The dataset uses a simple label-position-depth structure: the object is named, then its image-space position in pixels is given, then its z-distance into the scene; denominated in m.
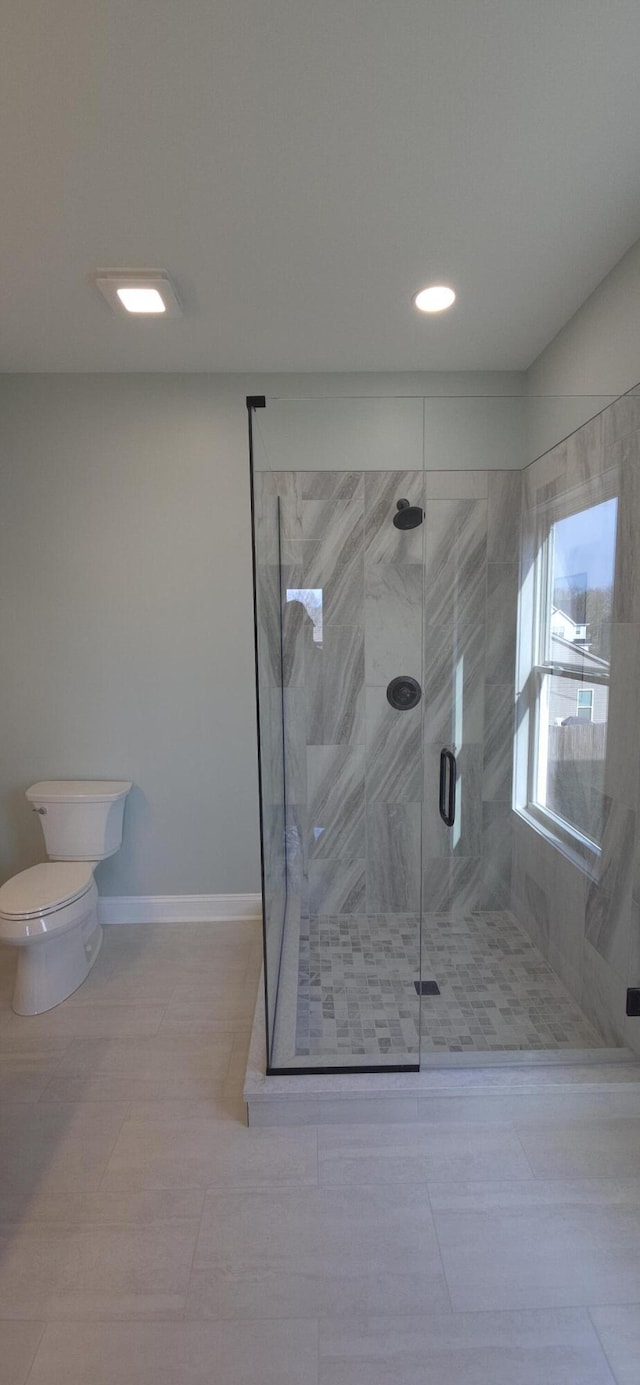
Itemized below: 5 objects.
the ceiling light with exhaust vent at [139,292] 1.84
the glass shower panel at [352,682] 2.49
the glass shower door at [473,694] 2.38
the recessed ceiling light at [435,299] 1.97
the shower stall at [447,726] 1.91
